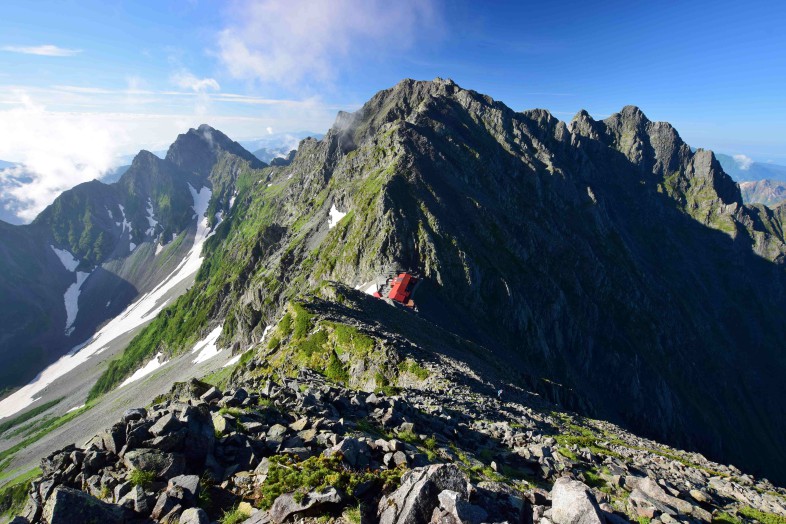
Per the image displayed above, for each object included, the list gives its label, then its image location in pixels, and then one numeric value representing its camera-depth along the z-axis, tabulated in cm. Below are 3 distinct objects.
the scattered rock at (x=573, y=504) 998
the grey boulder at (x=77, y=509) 1091
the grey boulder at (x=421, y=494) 1031
